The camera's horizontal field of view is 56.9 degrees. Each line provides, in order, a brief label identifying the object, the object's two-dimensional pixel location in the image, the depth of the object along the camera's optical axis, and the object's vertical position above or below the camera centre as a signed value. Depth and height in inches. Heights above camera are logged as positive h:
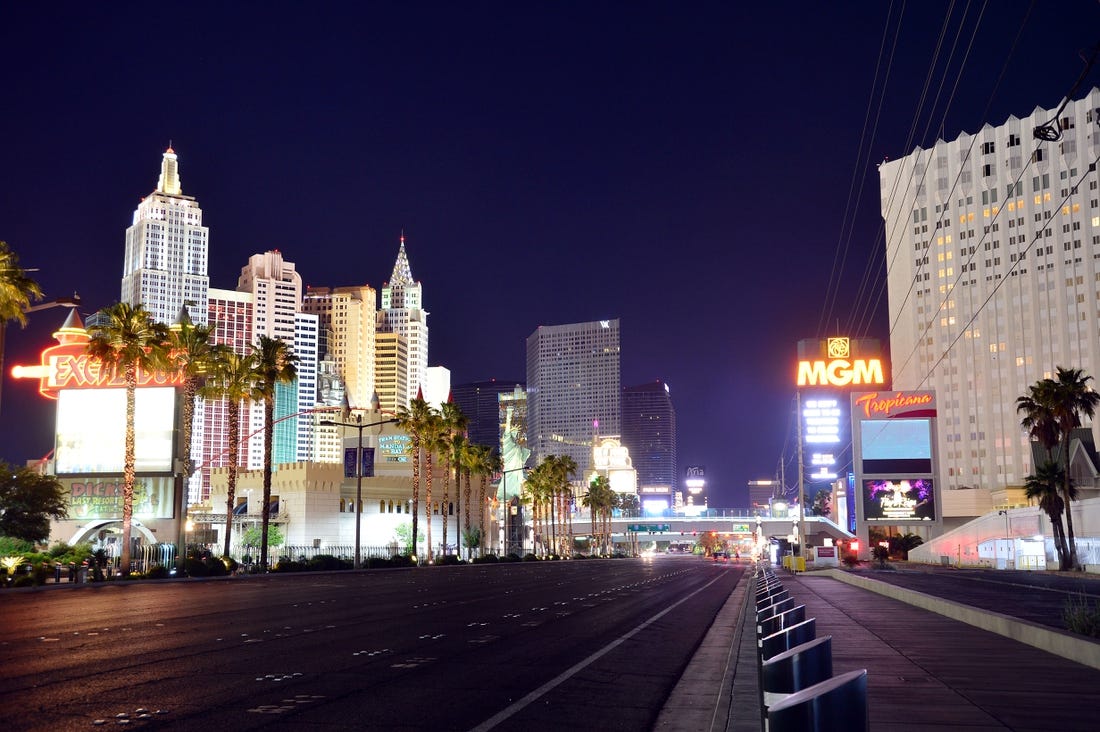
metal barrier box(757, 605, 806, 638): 363.9 -49.7
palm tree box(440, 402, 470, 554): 3558.1 +202.7
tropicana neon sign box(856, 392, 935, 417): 4495.6 +368.5
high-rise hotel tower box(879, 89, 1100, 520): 5797.2 +1213.4
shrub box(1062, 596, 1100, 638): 578.8 -80.8
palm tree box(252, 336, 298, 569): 2556.6 +294.5
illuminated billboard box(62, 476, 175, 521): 2942.9 -24.3
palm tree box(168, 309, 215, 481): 2421.3 +330.8
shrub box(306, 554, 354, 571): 2591.0 -194.2
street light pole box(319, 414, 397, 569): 2733.8 +51.6
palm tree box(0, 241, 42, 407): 1695.4 +338.0
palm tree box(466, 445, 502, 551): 4089.6 +97.9
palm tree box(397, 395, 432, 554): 3400.6 +227.8
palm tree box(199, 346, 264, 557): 2522.1 +271.9
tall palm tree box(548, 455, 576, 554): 5398.6 +85.0
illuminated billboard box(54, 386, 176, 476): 2819.9 +159.7
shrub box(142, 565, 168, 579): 1951.3 -159.9
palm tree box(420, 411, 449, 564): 3442.4 +176.1
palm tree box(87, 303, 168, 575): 2079.2 +296.3
